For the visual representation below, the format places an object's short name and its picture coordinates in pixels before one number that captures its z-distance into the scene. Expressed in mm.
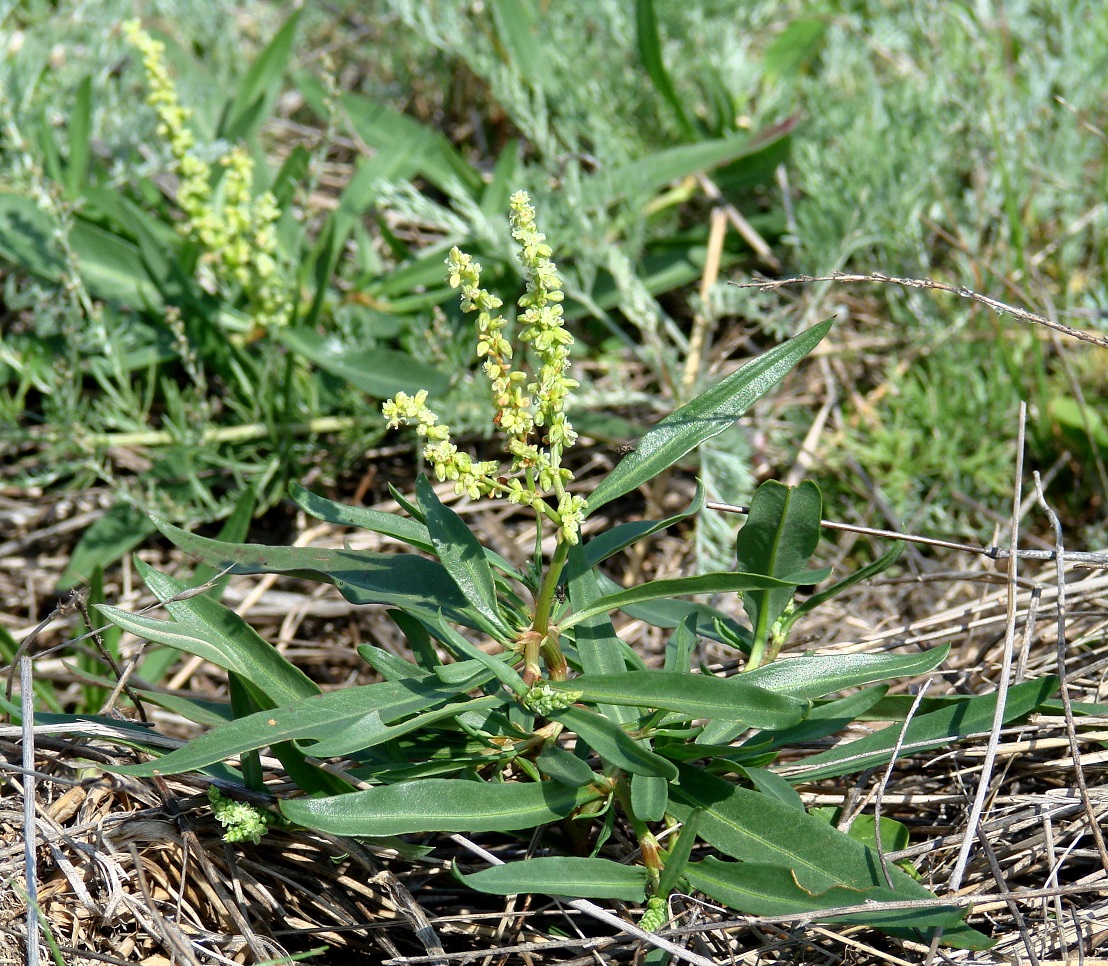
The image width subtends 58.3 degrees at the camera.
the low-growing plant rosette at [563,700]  1315
